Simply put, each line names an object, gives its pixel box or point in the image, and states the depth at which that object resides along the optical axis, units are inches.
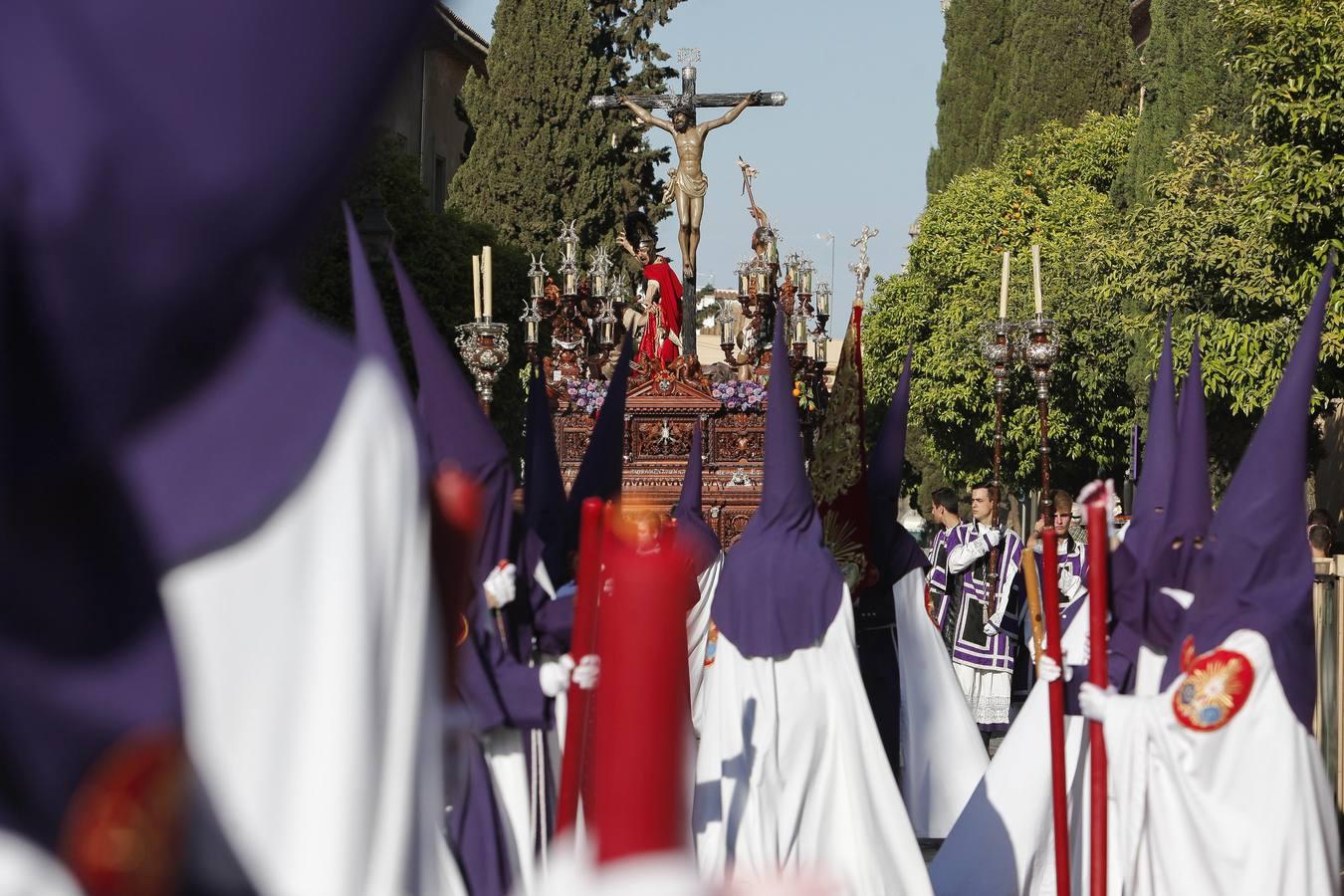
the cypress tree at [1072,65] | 1902.1
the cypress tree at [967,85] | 2144.4
